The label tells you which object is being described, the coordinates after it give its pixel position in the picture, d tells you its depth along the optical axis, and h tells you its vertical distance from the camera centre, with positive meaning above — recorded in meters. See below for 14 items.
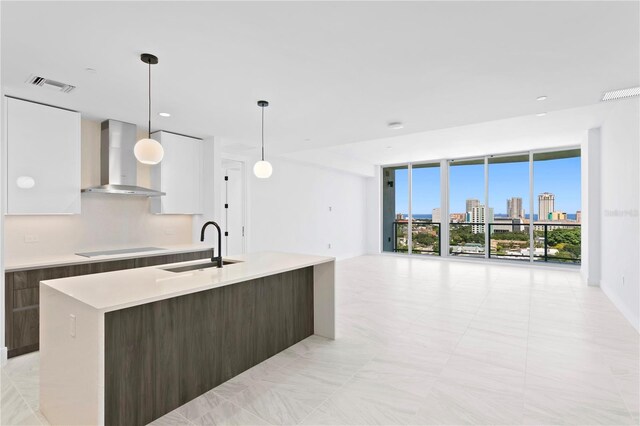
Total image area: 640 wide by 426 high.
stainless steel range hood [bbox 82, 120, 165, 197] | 3.94 +0.65
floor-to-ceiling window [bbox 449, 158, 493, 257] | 8.51 +0.11
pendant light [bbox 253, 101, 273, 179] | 3.62 +0.48
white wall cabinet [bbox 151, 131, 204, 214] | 4.48 +0.52
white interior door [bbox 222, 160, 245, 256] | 6.04 +0.14
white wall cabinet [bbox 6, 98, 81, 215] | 3.14 +0.53
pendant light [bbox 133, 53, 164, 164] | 2.60 +0.48
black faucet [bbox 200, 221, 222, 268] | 2.89 -0.41
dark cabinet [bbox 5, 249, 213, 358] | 2.93 -0.84
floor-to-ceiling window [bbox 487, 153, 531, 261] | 7.95 +0.18
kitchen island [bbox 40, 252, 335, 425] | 1.81 -0.84
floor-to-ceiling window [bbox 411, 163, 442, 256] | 9.18 +0.11
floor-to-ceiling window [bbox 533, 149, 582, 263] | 7.43 +0.17
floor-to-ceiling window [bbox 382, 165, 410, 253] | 9.71 +0.12
